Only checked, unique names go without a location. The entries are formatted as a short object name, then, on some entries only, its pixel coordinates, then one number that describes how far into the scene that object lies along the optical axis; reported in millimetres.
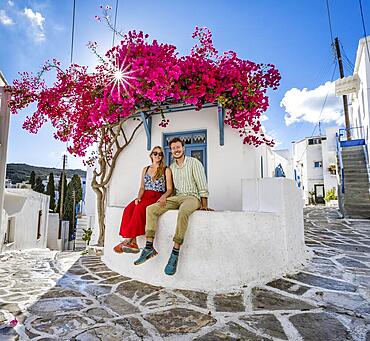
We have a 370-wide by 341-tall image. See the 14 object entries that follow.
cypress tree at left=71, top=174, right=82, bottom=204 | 30511
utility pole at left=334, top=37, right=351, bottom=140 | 16656
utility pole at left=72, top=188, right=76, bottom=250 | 27391
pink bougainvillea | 4774
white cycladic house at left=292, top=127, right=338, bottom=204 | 27200
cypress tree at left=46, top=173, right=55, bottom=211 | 27406
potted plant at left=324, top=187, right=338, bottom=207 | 20447
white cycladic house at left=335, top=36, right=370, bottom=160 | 11391
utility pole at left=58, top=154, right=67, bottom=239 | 22709
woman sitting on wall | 3887
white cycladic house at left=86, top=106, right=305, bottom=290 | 3715
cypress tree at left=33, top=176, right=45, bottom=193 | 27250
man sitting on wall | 3584
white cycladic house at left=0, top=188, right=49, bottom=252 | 11380
